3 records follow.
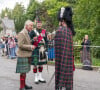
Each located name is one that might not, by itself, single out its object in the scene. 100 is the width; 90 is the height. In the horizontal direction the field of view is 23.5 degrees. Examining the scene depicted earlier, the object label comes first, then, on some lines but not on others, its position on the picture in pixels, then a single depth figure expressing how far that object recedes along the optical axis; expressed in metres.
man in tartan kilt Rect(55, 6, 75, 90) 4.32
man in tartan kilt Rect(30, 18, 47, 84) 6.46
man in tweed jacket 5.73
